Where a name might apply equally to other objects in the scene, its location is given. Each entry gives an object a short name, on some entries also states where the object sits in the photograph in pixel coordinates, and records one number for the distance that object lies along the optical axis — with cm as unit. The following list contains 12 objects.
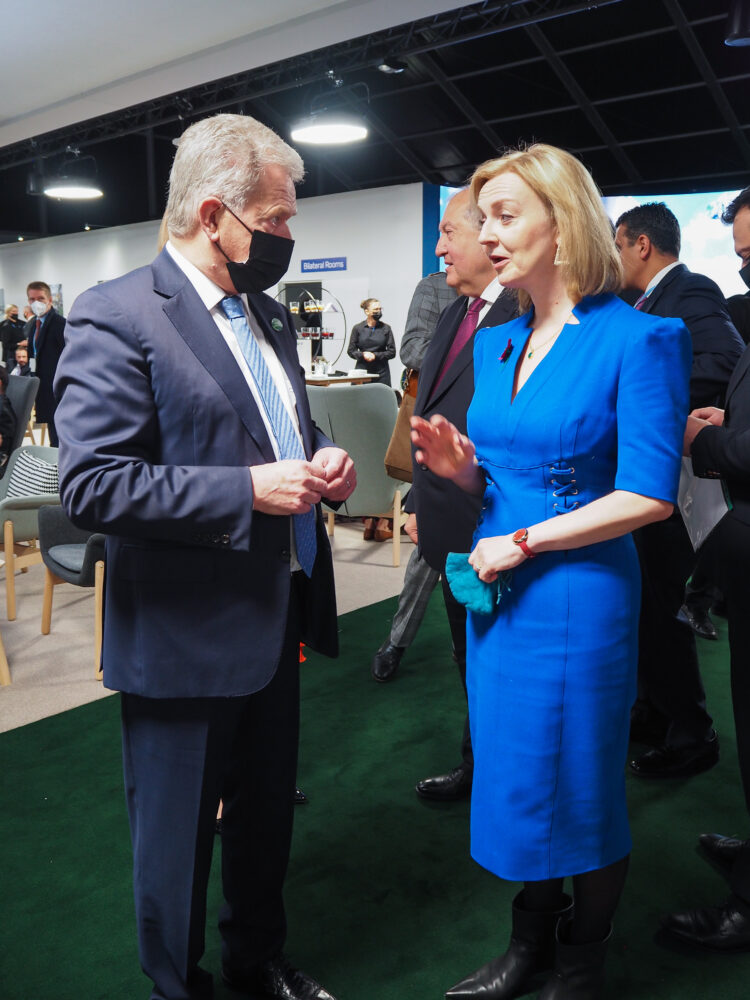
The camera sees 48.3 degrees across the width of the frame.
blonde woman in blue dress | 140
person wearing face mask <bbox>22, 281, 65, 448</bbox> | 800
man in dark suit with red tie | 217
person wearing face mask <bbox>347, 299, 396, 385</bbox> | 1014
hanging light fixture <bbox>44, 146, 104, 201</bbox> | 1271
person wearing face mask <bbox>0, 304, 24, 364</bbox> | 1256
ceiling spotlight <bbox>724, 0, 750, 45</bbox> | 546
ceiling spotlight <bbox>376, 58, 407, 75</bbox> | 893
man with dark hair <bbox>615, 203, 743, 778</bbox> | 262
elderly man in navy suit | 130
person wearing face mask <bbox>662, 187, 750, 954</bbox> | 177
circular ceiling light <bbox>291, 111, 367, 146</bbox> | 904
